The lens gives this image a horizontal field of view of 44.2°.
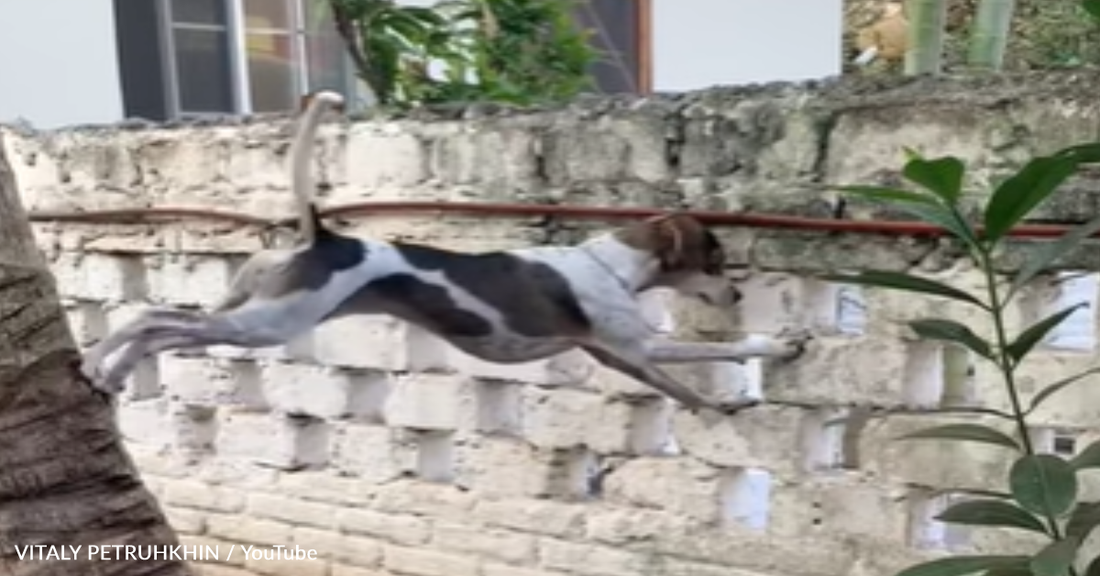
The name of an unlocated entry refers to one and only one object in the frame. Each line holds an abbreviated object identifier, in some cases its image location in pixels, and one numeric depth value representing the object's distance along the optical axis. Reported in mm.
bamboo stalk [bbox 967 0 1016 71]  2318
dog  1812
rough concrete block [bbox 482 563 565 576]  2061
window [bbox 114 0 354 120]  3801
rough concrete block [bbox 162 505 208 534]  2426
